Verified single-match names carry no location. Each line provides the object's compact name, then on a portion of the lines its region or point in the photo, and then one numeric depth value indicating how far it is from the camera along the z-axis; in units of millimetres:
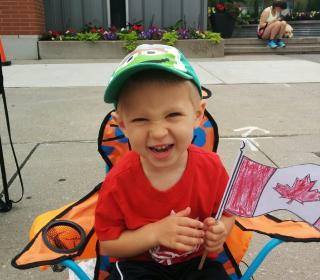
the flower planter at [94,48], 7589
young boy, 1030
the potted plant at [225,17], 9368
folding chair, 1203
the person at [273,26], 8550
